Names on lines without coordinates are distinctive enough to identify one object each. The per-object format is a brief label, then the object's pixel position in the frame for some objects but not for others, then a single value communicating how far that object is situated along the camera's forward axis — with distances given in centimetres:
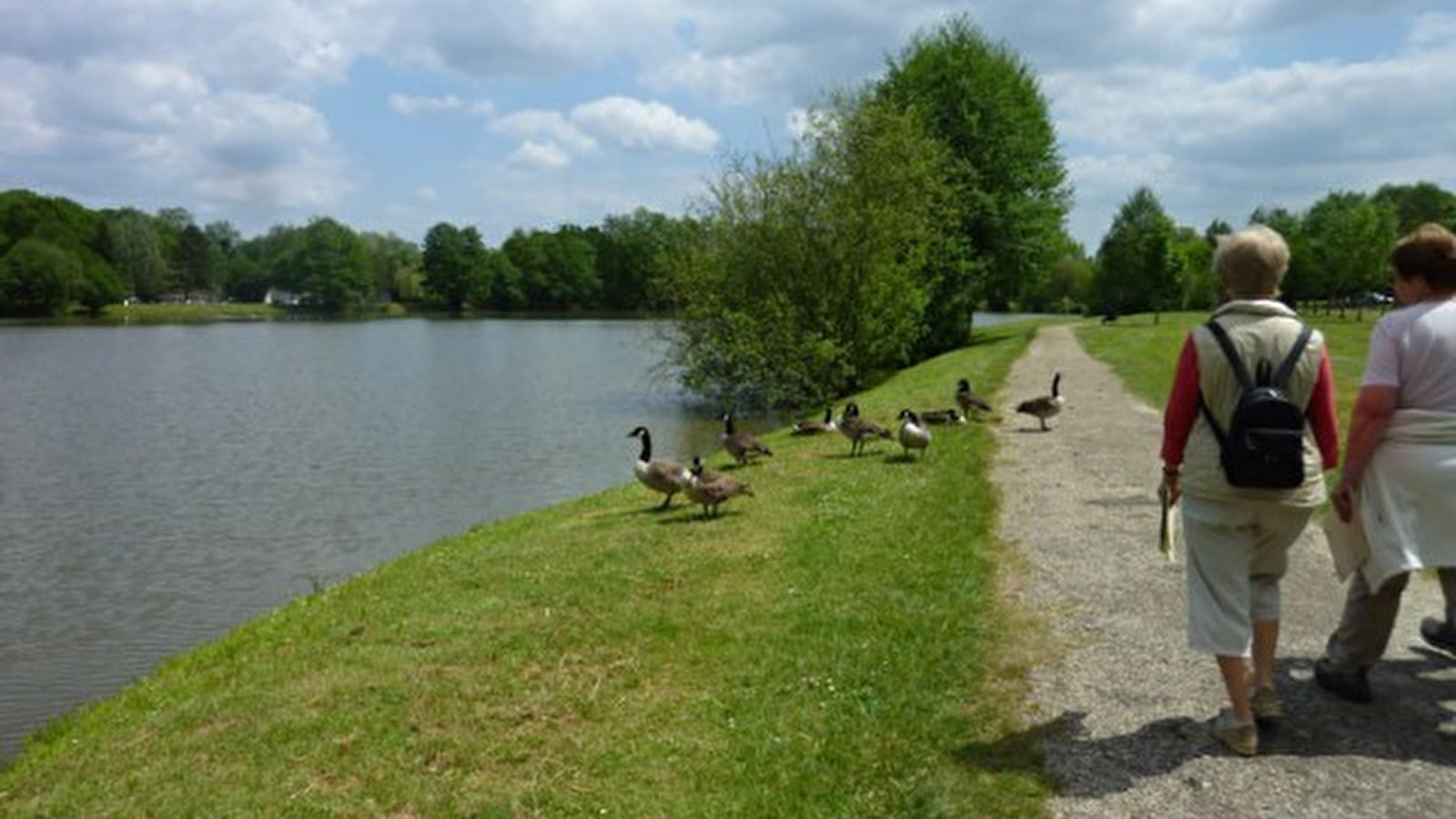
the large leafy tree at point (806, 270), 3562
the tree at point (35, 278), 10988
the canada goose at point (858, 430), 1792
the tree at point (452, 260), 15212
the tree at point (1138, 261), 7144
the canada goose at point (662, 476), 1433
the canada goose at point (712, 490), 1330
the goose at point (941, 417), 2015
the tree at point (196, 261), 16062
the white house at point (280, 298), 16438
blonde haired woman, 535
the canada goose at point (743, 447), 1794
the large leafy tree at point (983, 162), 4978
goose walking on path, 1956
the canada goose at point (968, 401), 2091
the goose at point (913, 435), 1639
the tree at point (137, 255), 13575
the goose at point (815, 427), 2241
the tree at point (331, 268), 15038
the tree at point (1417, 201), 10562
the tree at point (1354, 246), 7206
